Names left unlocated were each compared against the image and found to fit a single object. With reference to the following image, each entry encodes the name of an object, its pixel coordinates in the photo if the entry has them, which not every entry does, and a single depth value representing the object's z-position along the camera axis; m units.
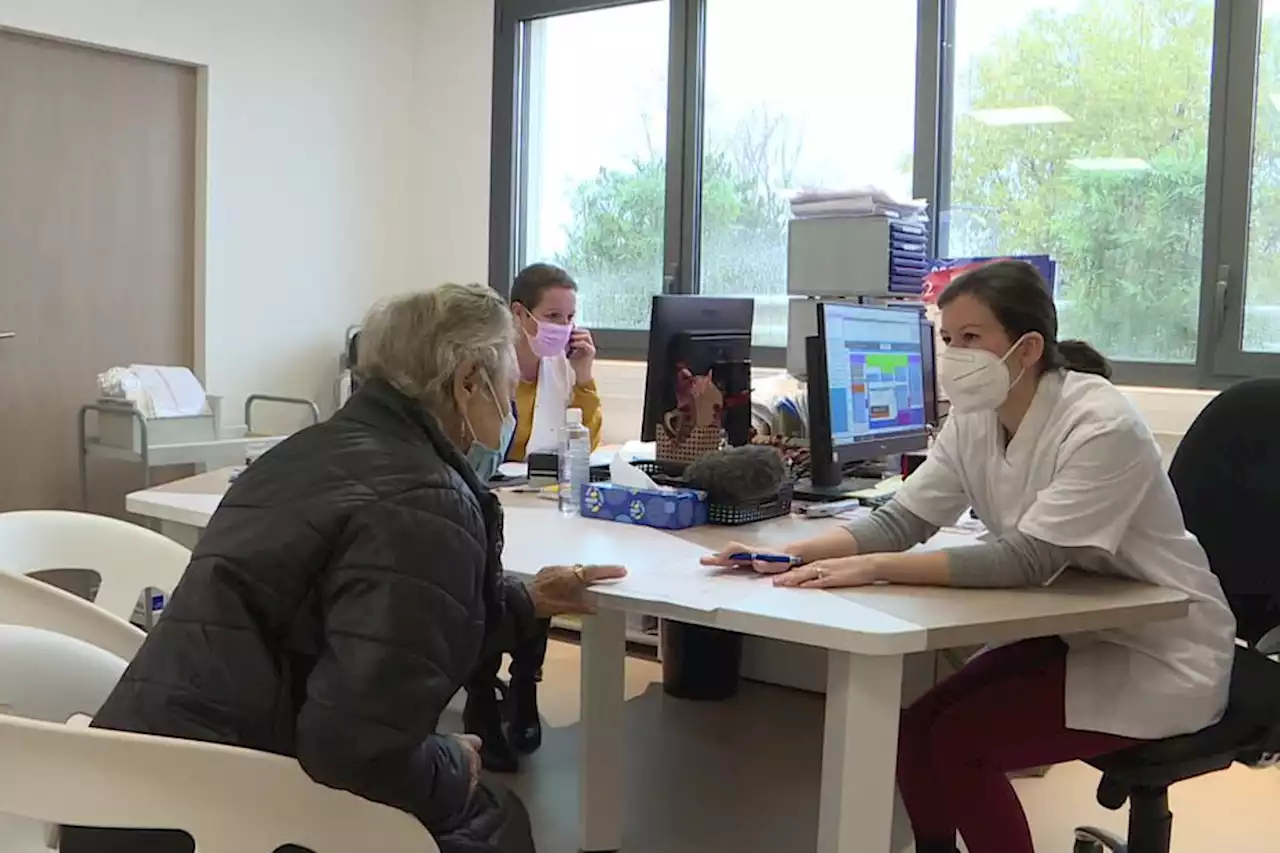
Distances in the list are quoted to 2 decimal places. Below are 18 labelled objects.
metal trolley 3.79
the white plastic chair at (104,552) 1.92
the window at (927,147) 3.51
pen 1.88
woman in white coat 1.79
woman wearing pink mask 3.05
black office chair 1.93
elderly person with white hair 1.29
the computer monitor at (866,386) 2.47
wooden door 3.89
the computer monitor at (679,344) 2.62
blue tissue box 2.23
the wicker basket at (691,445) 2.58
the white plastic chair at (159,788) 1.08
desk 1.58
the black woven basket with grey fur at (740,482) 2.27
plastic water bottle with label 2.41
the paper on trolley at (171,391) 3.88
